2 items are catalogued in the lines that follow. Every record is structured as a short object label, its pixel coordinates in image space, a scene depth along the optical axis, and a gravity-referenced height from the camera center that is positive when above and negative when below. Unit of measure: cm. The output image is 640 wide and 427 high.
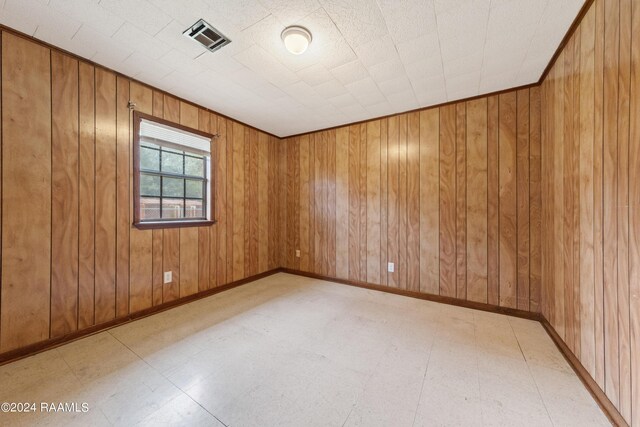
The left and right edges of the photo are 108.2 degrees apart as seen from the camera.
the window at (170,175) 249 +48
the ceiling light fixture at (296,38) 168 +130
